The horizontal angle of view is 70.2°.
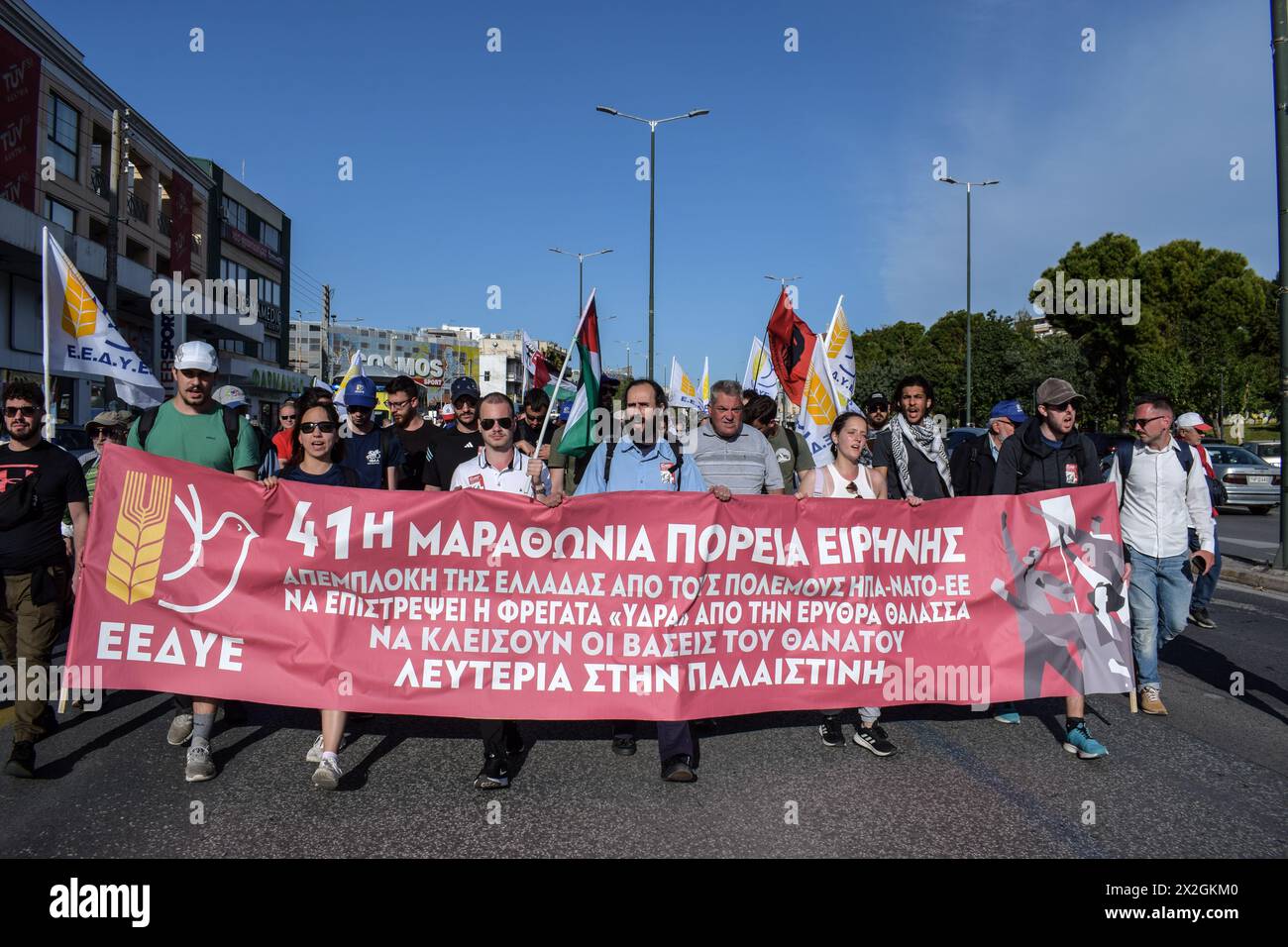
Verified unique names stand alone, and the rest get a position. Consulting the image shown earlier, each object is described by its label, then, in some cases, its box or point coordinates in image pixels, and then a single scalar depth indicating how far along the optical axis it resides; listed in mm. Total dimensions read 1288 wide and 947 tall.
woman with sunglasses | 4855
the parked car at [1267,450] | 24516
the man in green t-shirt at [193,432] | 4832
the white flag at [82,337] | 7207
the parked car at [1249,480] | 19500
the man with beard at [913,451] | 5738
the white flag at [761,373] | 14766
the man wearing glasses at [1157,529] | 5492
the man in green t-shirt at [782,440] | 7688
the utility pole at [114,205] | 19781
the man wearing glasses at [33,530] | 4598
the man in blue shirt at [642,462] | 4820
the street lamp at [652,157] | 26828
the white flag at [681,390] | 21531
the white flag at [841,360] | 11328
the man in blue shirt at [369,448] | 6148
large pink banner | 4430
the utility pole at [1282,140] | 10664
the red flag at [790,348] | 10211
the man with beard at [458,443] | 6090
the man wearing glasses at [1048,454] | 5254
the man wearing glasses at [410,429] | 7465
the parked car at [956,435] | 17344
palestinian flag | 5648
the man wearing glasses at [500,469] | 4695
